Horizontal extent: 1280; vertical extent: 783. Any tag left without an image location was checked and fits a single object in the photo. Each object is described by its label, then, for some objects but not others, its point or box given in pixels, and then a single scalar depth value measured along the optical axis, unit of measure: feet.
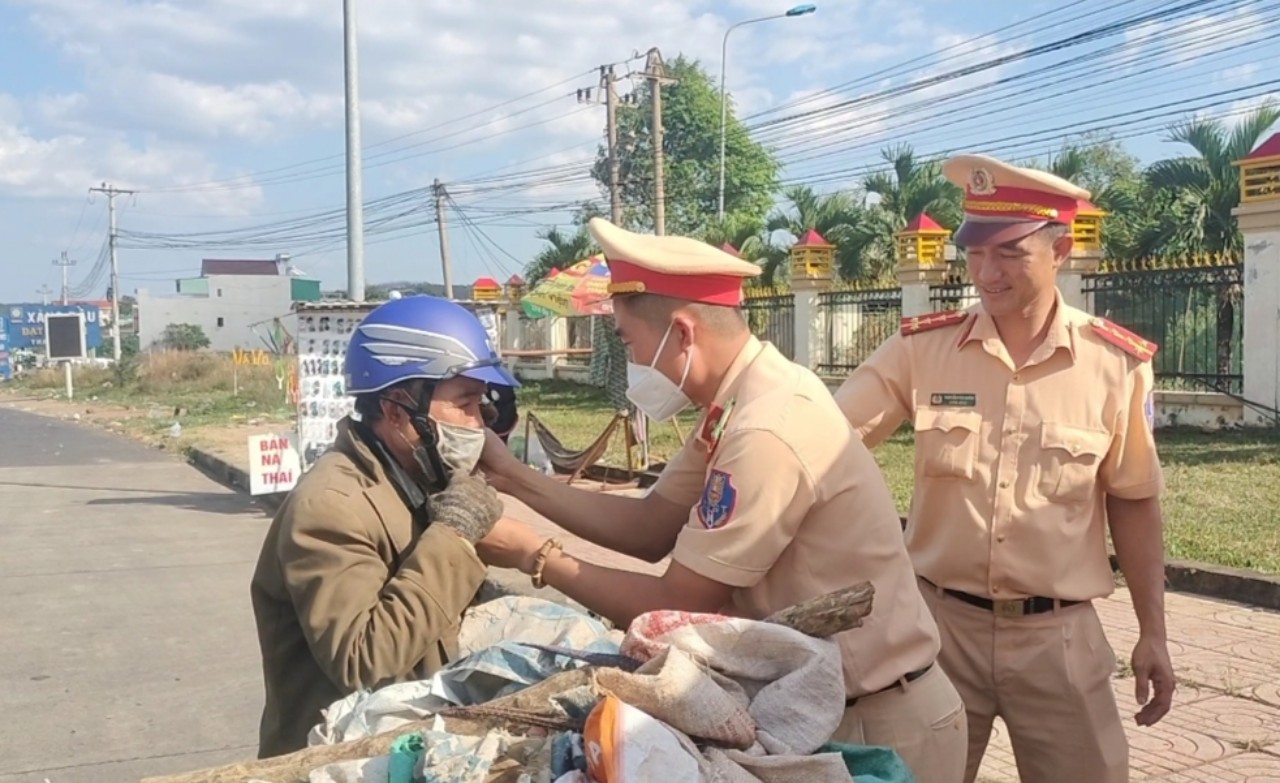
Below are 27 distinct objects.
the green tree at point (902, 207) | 65.36
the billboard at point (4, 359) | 186.77
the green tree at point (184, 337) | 205.98
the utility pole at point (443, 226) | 122.72
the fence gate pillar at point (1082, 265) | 44.11
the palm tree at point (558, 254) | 88.89
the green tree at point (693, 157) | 163.22
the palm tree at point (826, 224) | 66.59
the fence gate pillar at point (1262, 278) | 37.50
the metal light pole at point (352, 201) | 35.37
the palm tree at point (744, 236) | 71.41
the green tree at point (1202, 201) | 48.62
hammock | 38.88
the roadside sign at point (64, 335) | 130.52
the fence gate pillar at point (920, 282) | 50.93
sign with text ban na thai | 35.45
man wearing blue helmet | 7.04
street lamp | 72.49
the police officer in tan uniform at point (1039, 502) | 9.20
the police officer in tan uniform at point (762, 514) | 6.53
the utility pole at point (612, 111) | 93.40
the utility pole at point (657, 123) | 78.07
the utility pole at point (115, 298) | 169.52
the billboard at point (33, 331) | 232.12
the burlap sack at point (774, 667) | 5.49
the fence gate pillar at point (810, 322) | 60.13
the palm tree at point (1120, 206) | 52.80
